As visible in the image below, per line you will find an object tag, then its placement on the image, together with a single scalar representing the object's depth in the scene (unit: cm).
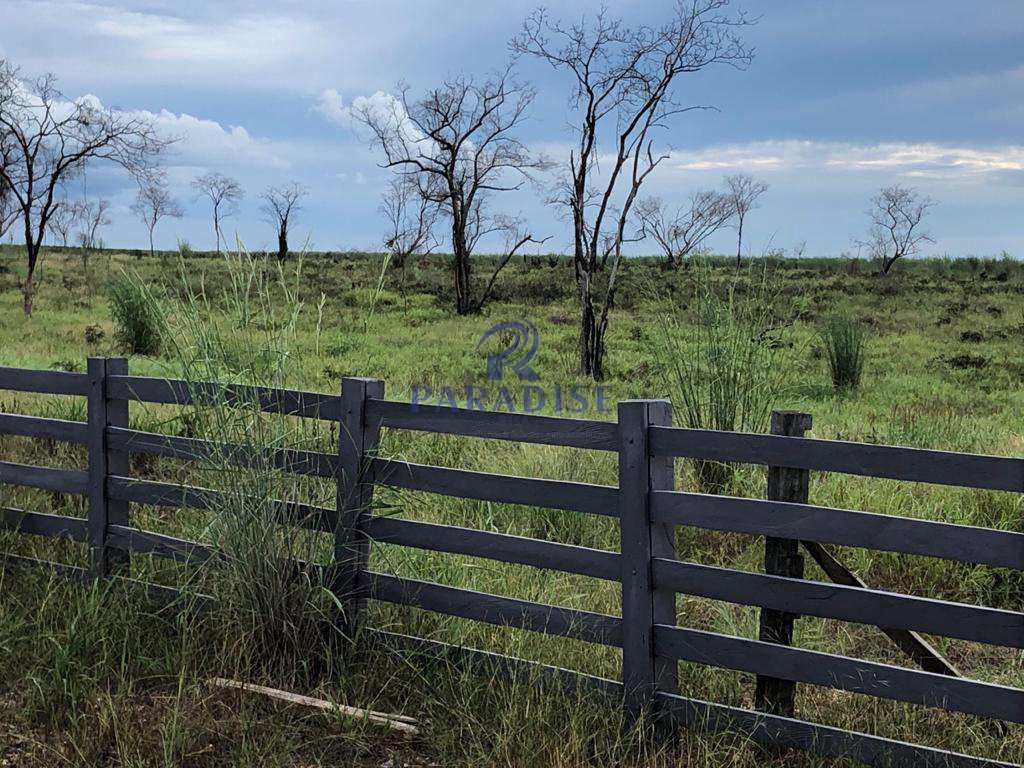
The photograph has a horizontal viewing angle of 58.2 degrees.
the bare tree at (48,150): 2816
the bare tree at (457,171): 3002
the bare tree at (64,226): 4821
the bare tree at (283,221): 4625
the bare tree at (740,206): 4347
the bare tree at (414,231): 3466
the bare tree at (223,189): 4957
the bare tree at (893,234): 4350
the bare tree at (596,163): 1580
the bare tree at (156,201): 4518
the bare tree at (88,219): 5050
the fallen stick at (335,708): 408
